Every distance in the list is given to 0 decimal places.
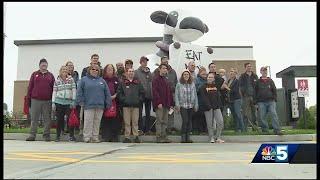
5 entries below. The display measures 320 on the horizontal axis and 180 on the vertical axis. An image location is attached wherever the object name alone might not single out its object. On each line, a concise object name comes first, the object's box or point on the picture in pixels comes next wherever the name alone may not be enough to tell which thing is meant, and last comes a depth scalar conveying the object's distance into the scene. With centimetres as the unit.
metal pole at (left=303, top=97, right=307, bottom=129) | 1500
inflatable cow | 1259
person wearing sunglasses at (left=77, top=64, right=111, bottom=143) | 1023
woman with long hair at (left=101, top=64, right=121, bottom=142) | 1076
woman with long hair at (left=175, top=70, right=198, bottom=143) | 1077
